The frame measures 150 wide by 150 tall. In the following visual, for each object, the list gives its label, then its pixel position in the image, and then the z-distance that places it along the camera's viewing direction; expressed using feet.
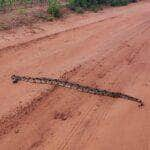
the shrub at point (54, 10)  45.57
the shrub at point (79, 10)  50.29
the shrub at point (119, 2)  60.30
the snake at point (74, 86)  24.25
